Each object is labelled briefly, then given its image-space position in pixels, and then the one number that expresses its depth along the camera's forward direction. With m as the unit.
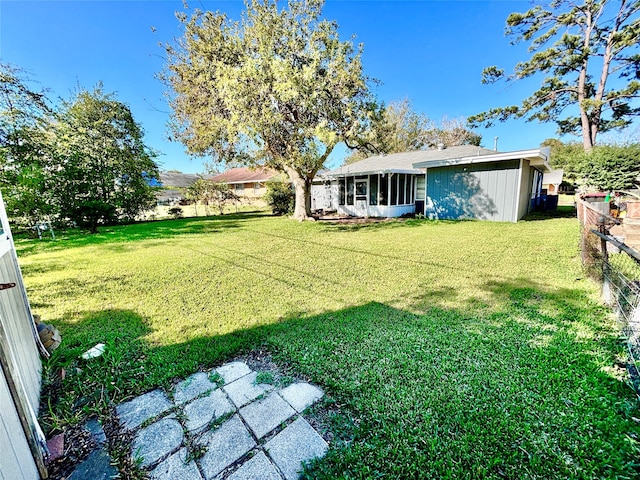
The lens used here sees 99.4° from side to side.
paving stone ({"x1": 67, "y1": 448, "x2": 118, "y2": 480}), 1.52
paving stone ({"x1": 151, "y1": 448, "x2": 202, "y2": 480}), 1.50
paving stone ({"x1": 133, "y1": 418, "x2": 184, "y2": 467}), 1.64
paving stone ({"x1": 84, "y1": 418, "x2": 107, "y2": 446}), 1.75
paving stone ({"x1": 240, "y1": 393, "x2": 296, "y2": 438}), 1.83
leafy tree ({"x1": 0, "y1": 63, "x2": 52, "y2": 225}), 8.56
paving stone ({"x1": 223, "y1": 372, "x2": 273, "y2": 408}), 2.09
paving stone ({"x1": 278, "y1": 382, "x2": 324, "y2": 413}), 2.02
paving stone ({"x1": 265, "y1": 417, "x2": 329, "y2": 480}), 1.56
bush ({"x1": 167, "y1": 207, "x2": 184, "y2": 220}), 16.30
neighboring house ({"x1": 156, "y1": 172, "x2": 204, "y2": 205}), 22.66
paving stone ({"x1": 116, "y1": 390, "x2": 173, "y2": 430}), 1.90
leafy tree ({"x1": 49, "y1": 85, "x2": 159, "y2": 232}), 11.01
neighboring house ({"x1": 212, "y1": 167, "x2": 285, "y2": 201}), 26.23
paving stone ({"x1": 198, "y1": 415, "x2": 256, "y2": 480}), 1.56
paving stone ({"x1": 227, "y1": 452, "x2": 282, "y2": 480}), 1.50
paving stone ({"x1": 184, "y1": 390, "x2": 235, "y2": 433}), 1.86
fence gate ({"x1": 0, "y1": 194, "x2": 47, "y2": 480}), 1.27
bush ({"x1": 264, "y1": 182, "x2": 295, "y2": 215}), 15.77
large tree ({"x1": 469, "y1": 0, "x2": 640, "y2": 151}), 13.12
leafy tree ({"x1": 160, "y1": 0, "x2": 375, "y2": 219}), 8.62
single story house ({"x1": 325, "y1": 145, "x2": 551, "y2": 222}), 10.54
